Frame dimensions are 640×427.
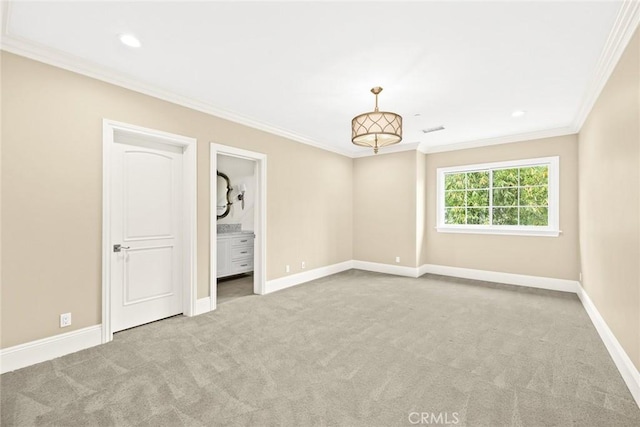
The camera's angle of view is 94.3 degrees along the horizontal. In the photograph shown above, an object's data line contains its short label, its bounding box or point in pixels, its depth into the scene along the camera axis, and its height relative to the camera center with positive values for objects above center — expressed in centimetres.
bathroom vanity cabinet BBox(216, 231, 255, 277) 547 -72
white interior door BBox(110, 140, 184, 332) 310 -19
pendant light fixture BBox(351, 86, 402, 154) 302 +92
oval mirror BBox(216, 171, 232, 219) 622 +46
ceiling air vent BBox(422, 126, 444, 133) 469 +140
